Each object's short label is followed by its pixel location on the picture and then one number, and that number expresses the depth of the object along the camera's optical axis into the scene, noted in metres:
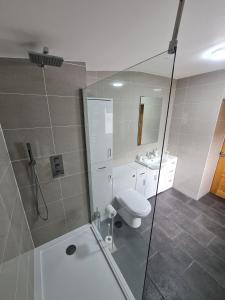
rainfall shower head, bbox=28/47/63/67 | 0.88
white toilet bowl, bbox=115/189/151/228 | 1.67
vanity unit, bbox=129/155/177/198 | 1.74
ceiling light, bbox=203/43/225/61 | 1.27
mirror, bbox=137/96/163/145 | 1.81
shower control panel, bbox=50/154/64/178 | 1.46
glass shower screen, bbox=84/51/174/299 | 1.48
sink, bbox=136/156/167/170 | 1.67
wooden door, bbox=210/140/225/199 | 2.55
